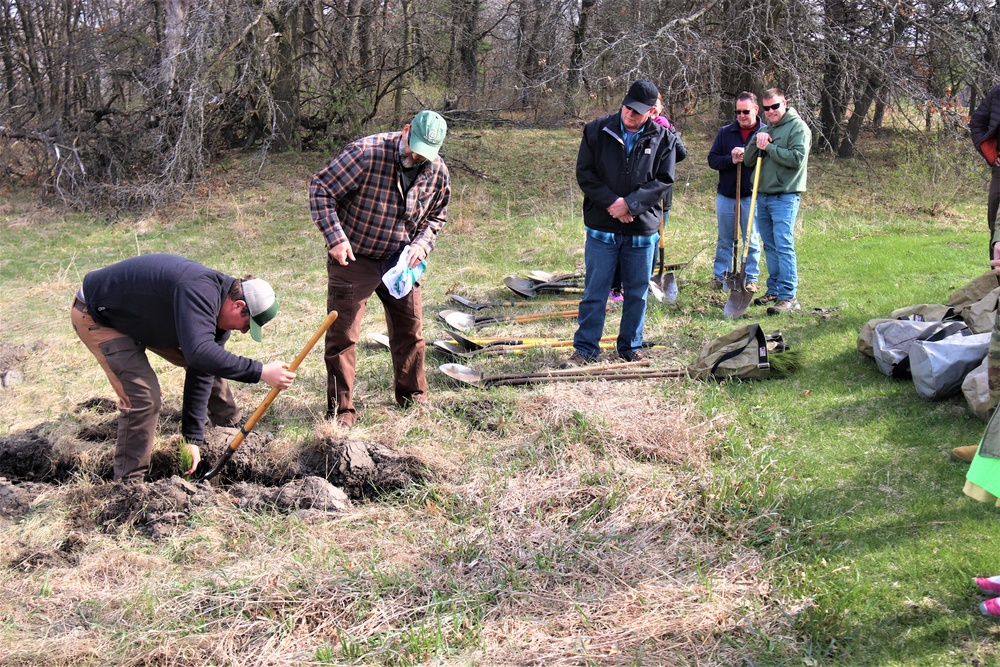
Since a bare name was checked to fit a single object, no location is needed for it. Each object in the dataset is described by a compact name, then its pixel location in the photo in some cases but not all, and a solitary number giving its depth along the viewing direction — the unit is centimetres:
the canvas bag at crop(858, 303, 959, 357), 571
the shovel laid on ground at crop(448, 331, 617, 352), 642
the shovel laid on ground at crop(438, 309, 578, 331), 724
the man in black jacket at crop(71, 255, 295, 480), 387
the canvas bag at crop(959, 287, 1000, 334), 528
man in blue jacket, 734
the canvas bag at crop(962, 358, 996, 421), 453
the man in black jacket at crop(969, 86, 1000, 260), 571
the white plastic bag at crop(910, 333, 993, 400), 492
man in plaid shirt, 471
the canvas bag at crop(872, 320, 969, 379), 539
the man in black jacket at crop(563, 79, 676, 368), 559
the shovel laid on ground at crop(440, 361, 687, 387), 564
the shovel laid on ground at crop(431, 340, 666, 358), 630
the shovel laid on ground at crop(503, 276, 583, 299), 819
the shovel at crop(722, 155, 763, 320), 713
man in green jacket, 707
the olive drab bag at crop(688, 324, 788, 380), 560
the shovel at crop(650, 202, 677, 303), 763
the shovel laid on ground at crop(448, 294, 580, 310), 794
